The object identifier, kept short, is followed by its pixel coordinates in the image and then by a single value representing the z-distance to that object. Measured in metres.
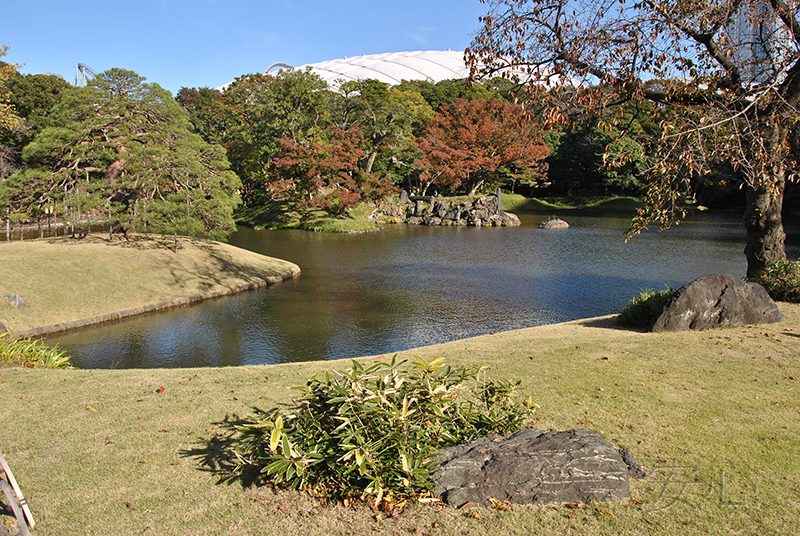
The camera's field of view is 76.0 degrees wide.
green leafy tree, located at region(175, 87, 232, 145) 46.97
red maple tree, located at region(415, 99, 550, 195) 39.12
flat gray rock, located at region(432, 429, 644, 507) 3.27
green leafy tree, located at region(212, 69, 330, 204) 35.12
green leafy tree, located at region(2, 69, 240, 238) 15.66
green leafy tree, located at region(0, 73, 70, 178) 27.41
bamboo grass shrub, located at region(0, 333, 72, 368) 7.10
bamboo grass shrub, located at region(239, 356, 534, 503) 3.24
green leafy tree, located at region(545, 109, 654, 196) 47.82
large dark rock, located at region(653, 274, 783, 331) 8.04
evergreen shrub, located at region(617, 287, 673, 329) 9.13
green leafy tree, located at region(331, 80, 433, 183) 35.91
